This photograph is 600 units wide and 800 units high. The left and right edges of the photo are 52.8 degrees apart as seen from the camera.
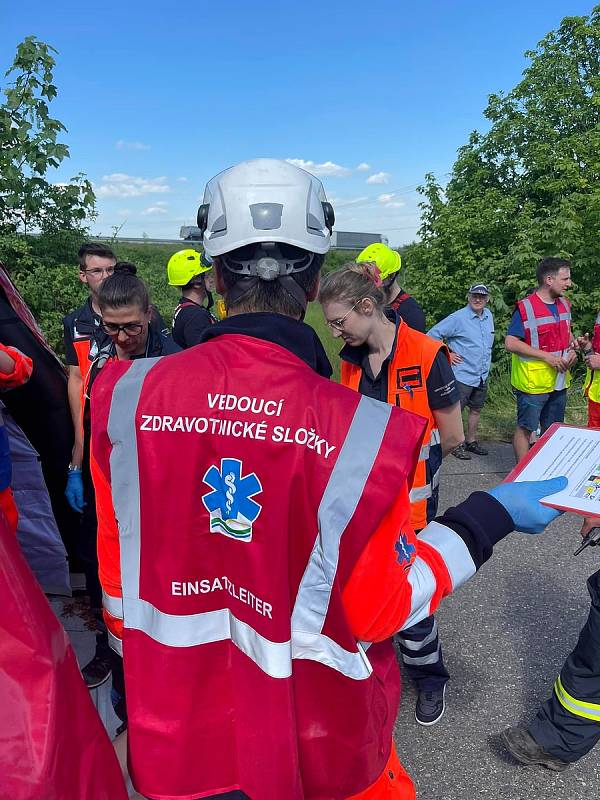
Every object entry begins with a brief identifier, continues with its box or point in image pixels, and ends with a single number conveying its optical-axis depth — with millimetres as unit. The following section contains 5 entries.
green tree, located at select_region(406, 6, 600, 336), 11031
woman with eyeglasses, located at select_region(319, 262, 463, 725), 2764
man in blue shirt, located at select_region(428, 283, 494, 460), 6566
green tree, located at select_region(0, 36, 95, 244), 5027
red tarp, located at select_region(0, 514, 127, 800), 911
